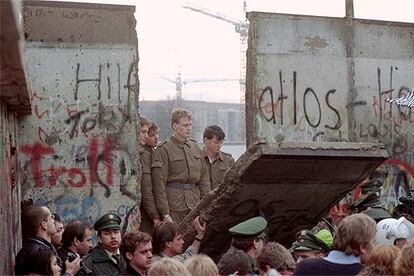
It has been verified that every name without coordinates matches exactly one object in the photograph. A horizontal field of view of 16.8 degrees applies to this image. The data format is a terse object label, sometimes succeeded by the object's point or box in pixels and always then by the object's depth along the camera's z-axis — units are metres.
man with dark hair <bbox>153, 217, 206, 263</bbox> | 12.56
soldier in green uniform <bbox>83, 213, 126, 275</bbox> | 12.06
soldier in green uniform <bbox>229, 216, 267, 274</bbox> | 11.70
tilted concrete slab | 13.20
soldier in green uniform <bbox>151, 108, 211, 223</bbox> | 16.66
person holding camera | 12.01
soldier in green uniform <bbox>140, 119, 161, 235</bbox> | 16.88
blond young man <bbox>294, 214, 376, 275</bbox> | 9.69
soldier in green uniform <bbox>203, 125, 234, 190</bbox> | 17.07
